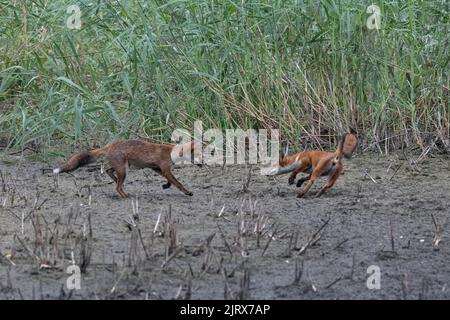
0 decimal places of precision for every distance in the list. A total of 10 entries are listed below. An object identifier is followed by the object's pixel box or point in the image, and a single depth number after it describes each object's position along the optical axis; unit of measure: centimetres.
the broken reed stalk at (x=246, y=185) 1568
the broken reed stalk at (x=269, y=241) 1242
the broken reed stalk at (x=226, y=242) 1229
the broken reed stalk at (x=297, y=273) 1142
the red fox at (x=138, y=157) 1535
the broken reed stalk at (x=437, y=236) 1289
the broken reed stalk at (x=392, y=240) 1265
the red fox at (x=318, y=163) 1515
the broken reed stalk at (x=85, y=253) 1169
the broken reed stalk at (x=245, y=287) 1083
